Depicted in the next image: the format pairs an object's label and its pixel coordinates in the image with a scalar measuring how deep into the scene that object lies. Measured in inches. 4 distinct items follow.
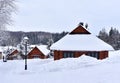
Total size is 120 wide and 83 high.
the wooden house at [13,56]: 2903.5
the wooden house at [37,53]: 2748.5
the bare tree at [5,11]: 1248.8
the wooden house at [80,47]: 1553.9
